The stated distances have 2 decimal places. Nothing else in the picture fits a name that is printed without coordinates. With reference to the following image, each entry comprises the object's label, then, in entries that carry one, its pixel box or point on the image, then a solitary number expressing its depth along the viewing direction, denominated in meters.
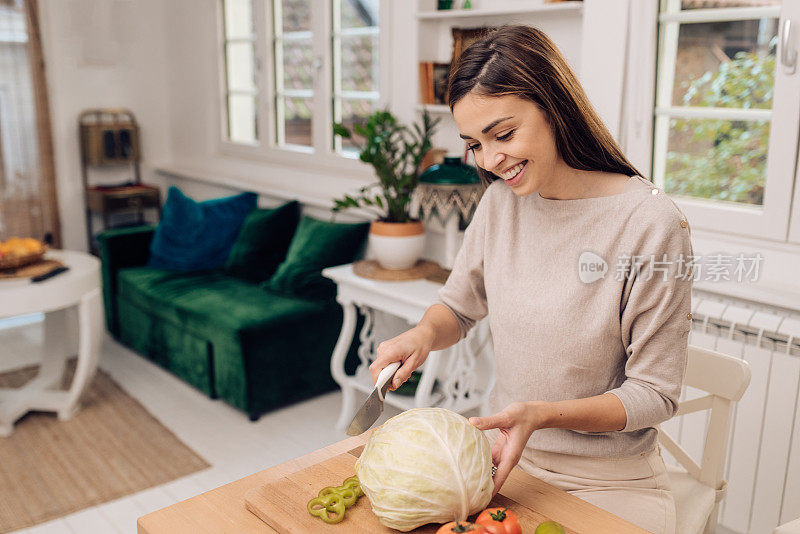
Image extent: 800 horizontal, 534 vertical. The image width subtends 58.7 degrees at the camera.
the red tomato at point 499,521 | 0.91
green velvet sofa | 3.05
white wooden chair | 1.55
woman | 1.18
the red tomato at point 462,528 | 0.89
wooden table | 1.02
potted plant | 2.79
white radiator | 1.94
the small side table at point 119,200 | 4.76
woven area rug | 2.47
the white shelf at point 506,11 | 2.46
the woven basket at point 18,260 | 2.89
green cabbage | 0.95
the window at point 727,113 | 2.08
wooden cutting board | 1.00
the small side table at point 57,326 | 2.77
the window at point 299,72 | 3.65
